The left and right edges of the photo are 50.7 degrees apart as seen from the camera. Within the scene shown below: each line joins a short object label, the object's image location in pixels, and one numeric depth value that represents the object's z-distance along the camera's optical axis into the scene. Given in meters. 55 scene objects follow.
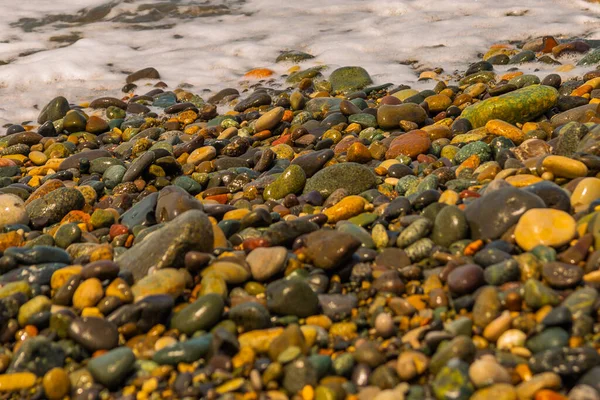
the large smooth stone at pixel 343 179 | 4.71
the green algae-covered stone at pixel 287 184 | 4.81
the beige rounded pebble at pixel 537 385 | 2.27
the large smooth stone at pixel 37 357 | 2.78
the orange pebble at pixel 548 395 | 2.22
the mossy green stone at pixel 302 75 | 8.03
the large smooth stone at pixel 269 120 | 6.20
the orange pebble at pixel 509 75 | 6.83
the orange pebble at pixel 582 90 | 5.80
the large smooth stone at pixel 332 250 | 3.28
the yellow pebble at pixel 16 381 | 2.70
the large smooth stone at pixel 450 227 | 3.44
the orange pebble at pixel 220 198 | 4.93
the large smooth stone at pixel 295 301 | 2.99
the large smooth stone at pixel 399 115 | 5.86
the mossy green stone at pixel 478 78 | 6.91
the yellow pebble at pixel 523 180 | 3.95
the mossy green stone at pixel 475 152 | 4.83
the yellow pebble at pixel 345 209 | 4.11
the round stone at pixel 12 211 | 4.61
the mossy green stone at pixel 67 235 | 4.21
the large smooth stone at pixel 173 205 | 4.32
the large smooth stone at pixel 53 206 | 4.78
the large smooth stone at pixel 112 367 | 2.66
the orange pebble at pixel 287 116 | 6.43
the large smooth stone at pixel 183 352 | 2.72
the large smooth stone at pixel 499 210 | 3.40
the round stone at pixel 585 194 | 3.53
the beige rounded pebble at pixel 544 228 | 3.17
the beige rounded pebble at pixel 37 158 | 6.33
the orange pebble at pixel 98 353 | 2.85
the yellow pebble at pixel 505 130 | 5.09
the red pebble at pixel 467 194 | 3.96
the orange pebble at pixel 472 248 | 3.30
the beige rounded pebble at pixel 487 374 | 2.35
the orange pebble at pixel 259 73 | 8.59
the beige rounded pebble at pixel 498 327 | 2.65
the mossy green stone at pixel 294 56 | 8.91
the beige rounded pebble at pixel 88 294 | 3.12
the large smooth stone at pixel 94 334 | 2.87
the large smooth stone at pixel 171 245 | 3.36
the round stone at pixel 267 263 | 3.30
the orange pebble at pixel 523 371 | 2.40
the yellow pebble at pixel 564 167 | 3.87
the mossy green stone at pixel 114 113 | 7.49
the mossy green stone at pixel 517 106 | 5.54
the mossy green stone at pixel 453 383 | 2.34
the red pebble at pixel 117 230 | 4.35
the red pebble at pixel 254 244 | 3.58
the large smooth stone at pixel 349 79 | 7.48
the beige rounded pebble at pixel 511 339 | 2.60
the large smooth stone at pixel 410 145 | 5.21
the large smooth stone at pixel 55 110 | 7.52
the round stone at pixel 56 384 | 2.63
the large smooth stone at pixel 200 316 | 2.92
